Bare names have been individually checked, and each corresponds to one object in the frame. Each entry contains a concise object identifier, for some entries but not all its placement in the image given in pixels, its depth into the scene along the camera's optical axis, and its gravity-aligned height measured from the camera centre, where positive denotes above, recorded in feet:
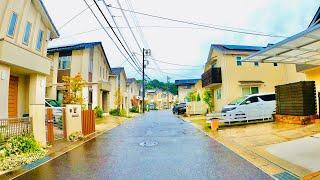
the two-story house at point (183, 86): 153.53 +10.50
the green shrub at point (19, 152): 17.42 -5.49
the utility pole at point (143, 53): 103.77 +26.31
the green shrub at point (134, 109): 117.24 -6.76
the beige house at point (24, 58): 26.40 +6.95
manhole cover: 24.80 -6.30
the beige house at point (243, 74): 60.08 +7.62
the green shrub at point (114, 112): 79.18 -5.50
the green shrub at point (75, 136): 28.46 -5.81
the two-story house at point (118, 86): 87.14 +7.37
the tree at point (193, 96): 90.45 +0.89
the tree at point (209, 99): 70.21 -0.36
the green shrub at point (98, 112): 63.23 -4.30
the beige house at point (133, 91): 127.53 +5.85
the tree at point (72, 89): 48.98 +3.07
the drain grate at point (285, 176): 13.59 -6.06
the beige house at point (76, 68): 62.14 +11.24
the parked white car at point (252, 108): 40.35 -2.50
